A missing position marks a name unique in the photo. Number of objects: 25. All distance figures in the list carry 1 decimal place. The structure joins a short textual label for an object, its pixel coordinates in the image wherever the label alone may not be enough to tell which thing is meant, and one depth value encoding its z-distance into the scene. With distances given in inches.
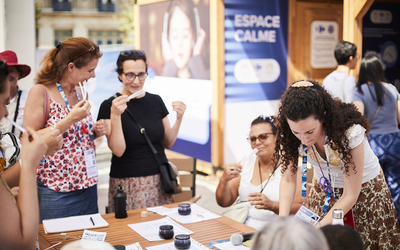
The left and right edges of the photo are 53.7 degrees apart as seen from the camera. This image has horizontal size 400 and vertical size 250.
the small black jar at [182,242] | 77.3
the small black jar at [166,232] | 83.0
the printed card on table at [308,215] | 80.0
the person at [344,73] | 180.1
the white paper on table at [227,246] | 78.2
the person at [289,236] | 37.8
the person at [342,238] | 46.5
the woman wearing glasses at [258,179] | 102.6
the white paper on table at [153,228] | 85.4
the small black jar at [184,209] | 99.7
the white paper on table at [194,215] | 96.8
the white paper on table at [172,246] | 78.5
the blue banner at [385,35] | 276.8
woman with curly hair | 76.0
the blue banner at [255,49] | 240.7
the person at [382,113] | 159.9
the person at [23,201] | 51.3
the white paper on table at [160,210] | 102.3
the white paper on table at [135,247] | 78.2
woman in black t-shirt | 110.5
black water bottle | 97.6
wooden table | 82.5
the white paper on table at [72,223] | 88.1
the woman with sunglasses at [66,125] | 95.7
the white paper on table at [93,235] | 82.3
